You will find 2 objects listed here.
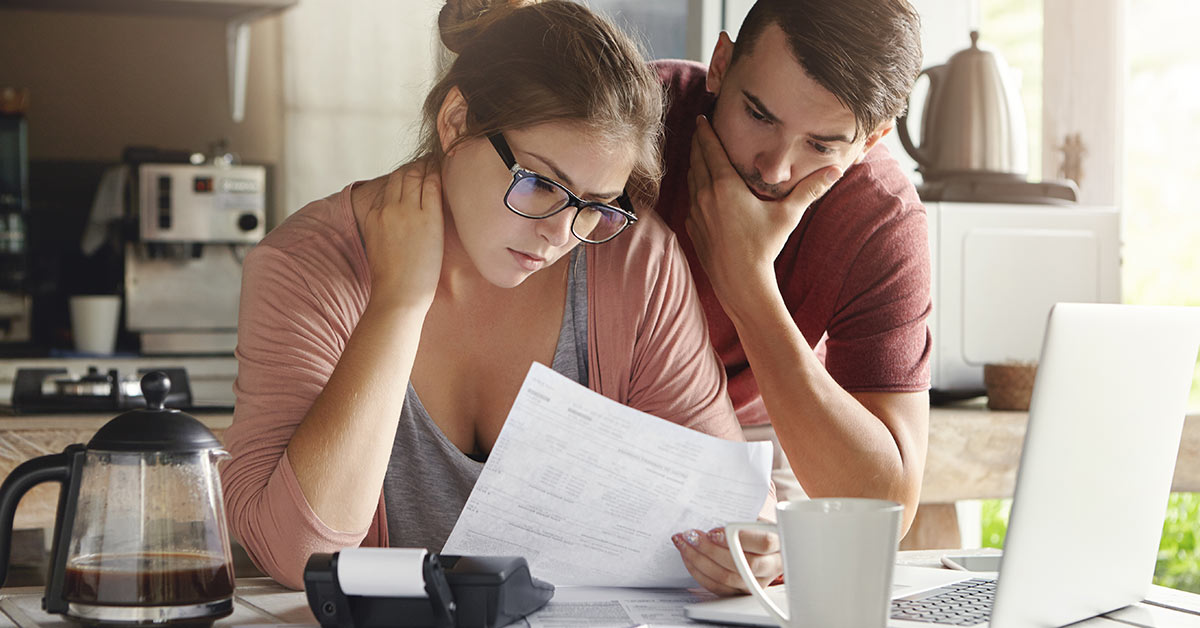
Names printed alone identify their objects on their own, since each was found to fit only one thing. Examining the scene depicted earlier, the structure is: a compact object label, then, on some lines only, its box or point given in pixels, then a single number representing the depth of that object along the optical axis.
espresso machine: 3.22
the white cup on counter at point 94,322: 3.24
